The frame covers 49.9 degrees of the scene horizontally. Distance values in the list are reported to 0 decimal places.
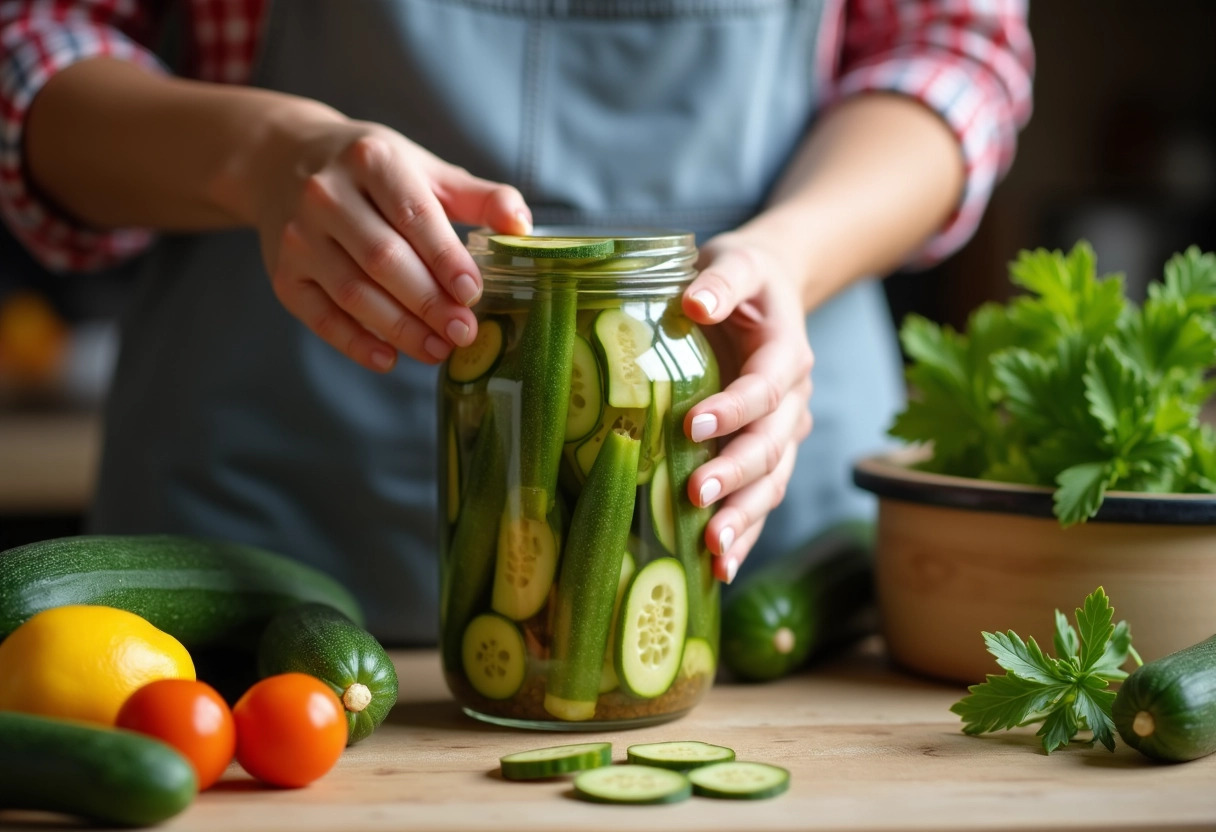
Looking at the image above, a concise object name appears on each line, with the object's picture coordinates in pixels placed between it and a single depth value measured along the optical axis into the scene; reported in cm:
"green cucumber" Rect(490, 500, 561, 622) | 96
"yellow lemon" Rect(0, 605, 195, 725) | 87
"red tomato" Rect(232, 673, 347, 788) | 85
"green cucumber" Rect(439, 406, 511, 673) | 98
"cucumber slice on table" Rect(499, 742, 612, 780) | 88
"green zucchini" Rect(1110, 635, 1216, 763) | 90
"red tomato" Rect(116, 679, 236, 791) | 82
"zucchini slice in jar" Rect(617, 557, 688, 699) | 97
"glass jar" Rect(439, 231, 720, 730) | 95
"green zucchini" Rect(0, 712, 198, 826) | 76
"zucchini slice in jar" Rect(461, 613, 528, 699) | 98
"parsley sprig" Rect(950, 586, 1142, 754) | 97
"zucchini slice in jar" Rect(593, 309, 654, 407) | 95
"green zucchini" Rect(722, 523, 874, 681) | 119
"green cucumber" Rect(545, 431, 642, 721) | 95
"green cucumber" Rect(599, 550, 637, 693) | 96
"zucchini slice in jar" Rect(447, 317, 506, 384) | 98
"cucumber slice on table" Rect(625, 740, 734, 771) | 89
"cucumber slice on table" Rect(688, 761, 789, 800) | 84
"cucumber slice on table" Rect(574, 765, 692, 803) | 83
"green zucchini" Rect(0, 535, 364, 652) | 101
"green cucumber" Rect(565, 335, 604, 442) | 95
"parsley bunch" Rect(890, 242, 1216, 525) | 109
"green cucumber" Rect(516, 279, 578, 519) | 95
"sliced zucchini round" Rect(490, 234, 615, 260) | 95
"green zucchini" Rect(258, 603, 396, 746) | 96
